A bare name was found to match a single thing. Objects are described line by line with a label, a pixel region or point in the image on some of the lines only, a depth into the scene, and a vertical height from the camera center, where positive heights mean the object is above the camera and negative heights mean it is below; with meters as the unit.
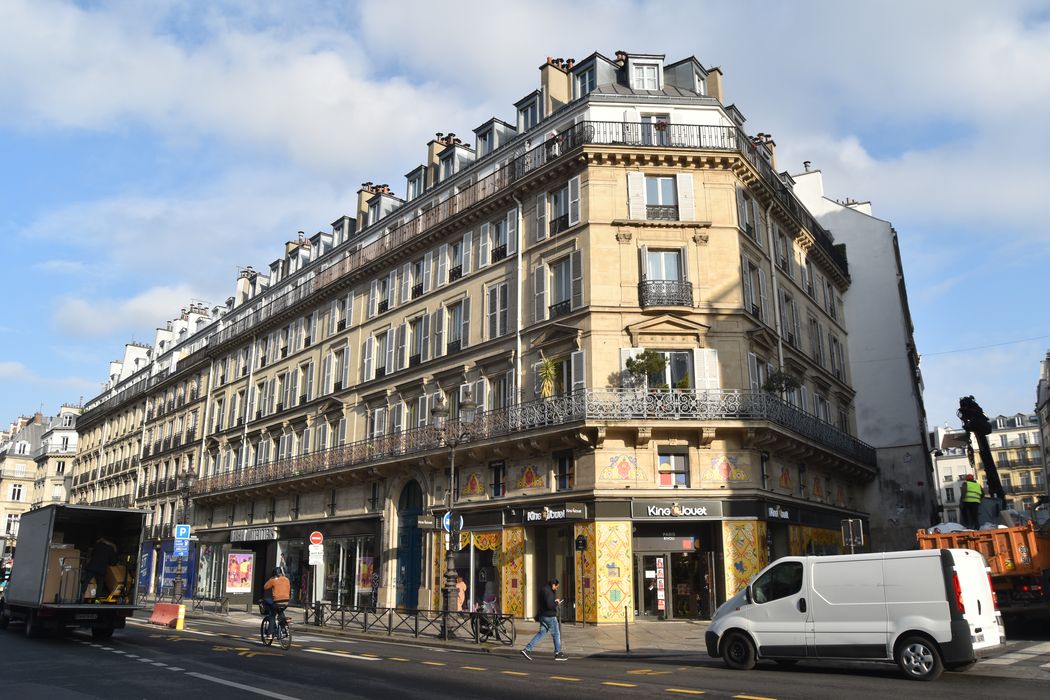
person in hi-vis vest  18.89 +1.25
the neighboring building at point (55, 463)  76.44 +9.31
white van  10.77 -0.84
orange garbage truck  14.72 -0.29
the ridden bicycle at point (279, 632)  15.91 -1.43
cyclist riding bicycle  16.14 -0.76
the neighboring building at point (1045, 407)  76.19 +13.91
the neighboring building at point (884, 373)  33.44 +7.96
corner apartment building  22.59 +6.24
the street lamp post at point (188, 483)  32.60 +3.14
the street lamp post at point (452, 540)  19.52 +0.42
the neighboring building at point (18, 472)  81.31 +9.15
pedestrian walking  15.05 -1.17
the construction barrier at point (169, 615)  21.28 -1.52
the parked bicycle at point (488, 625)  18.06 -1.52
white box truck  17.09 -0.17
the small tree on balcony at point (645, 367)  22.30 +5.18
